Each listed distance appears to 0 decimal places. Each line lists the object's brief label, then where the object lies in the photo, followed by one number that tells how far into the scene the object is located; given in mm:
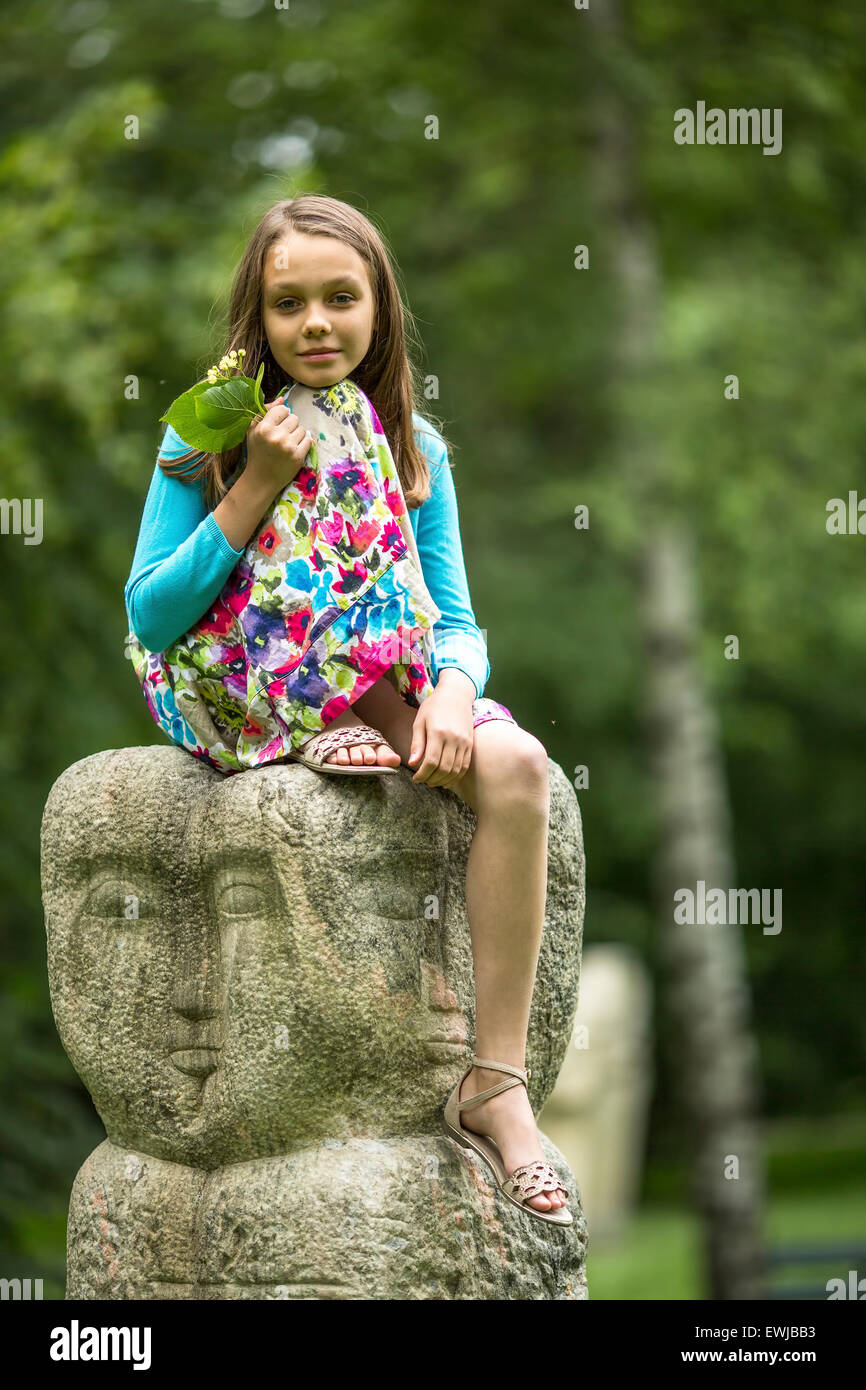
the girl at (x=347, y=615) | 3094
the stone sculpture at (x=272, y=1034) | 3061
